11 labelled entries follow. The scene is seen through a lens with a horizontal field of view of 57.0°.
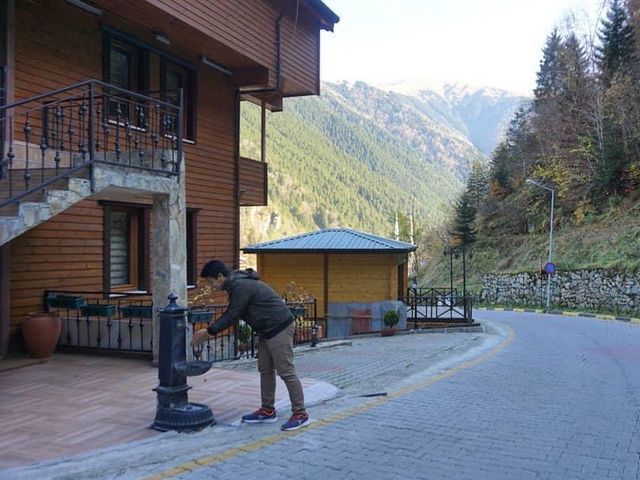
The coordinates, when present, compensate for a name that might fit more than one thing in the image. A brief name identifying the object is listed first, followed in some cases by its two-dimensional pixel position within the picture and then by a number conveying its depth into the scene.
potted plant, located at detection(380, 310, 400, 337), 20.92
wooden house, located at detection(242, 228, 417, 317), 22.09
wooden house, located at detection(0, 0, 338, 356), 8.15
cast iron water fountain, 5.69
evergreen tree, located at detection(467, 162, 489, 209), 58.72
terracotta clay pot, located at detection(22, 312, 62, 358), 9.00
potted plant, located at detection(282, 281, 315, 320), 21.58
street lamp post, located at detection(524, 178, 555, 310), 33.00
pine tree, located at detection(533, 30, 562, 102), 52.44
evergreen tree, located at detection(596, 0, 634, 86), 42.16
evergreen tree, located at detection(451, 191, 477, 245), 50.03
